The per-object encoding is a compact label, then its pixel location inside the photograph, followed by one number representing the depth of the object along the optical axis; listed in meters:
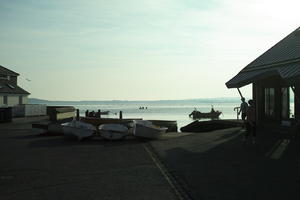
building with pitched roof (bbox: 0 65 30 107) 45.59
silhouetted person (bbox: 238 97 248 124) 18.60
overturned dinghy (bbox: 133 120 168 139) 18.84
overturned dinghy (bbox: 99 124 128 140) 18.95
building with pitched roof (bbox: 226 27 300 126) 17.83
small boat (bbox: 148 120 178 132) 27.15
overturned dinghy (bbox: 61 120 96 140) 18.92
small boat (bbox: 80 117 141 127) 22.42
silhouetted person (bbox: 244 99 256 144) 15.37
